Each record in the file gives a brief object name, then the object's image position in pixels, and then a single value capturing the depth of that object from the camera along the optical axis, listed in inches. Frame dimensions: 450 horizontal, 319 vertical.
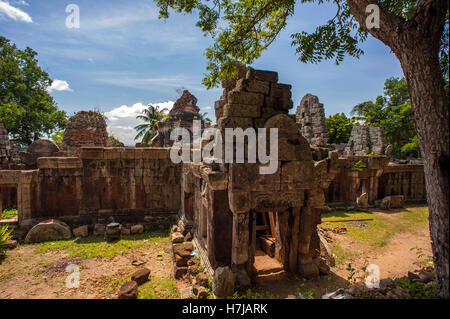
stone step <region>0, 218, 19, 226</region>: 326.0
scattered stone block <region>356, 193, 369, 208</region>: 492.4
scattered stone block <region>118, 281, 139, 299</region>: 182.1
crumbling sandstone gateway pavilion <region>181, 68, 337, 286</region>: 175.6
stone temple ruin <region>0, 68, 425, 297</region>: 180.9
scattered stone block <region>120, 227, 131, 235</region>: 334.3
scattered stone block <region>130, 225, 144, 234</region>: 339.0
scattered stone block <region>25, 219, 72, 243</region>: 305.9
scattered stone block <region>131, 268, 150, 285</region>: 209.6
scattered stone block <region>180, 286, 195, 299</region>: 173.5
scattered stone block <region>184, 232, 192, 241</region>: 288.5
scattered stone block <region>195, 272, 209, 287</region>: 185.8
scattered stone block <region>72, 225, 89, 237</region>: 325.4
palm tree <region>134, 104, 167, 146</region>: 1113.3
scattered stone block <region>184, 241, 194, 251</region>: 252.7
